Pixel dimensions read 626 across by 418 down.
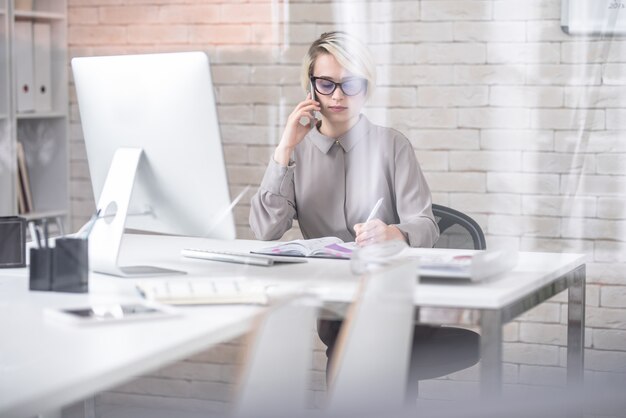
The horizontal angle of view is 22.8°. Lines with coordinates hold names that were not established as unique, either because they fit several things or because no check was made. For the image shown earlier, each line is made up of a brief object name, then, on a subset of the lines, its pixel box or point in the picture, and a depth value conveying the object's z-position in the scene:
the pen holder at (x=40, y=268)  3.73
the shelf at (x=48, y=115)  5.22
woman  4.57
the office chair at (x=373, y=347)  3.38
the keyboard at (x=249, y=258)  4.01
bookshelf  5.26
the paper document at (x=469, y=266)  3.70
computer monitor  3.85
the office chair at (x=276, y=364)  3.08
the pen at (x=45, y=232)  3.73
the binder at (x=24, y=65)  5.32
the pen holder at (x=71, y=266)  3.70
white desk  2.83
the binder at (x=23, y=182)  5.39
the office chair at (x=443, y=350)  4.04
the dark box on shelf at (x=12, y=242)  4.07
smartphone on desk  3.41
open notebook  4.09
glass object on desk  3.80
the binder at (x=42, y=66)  5.26
